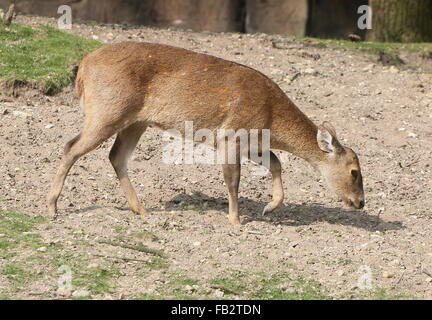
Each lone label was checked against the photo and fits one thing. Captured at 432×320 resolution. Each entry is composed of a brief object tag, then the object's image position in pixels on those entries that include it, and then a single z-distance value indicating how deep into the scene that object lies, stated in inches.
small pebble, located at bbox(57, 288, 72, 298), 485.7
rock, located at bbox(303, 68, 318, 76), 949.8
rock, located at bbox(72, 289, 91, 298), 487.5
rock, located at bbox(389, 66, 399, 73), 1002.1
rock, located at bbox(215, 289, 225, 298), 500.7
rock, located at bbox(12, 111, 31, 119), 770.8
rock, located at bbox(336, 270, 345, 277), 544.0
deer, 622.5
